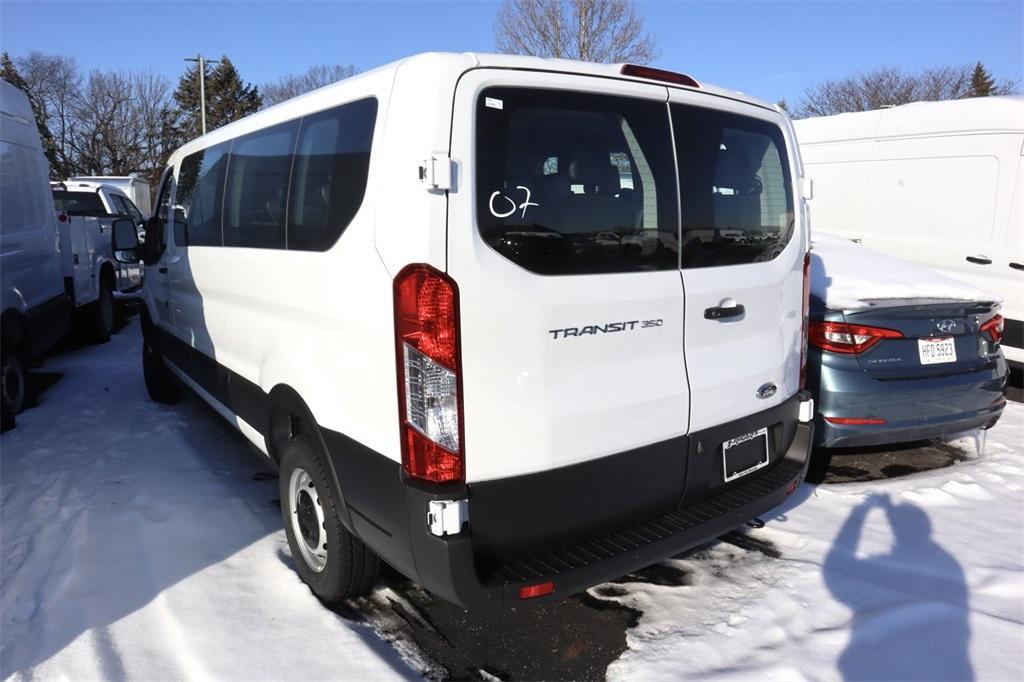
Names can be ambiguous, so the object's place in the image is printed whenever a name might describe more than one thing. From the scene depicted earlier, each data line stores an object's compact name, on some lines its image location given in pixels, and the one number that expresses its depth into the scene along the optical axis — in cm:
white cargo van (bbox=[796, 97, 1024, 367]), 650
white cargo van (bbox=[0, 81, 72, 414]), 589
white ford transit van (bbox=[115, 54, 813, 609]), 233
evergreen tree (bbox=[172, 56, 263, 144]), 4616
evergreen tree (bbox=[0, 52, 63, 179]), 3850
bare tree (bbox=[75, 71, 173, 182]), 4150
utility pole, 3588
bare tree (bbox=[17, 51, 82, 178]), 4031
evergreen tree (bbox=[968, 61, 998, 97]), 3004
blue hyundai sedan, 427
